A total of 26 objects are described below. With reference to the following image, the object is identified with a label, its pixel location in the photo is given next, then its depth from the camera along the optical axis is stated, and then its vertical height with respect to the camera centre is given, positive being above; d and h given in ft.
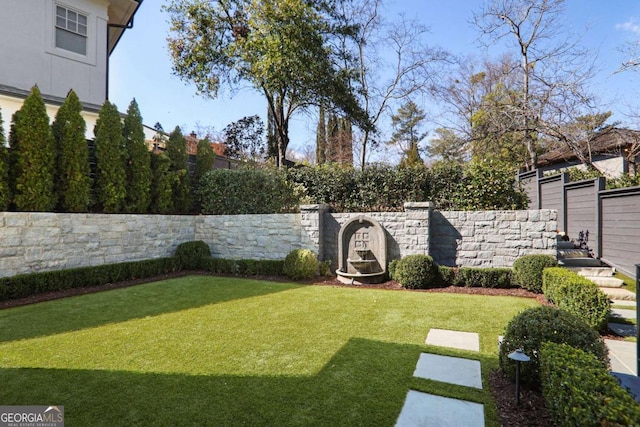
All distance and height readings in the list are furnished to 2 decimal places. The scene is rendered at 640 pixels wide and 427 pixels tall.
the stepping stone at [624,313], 15.33 -4.64
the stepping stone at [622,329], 13.46 -4.80
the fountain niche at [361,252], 24.93 -2.93
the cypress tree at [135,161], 27.94 +4.53
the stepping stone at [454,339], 12.51 -5.05
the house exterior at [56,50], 28.43 +15.66
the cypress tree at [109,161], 25.67 +4.14
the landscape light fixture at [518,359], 8.27 -3.66
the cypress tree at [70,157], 23.35 +4.07
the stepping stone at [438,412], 7.77 -5.03
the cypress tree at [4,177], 19.94 +2.15
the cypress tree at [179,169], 31.68 +4.49
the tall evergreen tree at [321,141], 54.95 +12.97
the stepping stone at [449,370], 9.82 -5.04
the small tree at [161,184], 30.01 +2.72
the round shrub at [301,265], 26.06 -4.14
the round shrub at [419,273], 22.40 -3.99
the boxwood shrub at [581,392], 4.96 -3.07
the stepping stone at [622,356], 10.39 -4.90
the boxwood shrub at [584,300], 13.24 -3.52
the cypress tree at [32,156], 21.01 +3.69
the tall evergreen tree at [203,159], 34.40 +5.97
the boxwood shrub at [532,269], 20.15 -3.31
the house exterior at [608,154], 33.65 +8.71
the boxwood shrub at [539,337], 8.63 -3.35
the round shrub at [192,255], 30.09 -4.03
